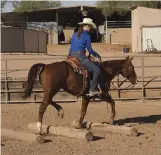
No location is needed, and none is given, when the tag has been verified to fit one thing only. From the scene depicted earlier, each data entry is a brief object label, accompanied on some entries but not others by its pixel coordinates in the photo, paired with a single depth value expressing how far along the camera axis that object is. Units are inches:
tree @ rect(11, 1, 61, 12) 2331.9
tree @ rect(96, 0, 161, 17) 1868.8
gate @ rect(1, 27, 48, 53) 1187.9
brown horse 303.3
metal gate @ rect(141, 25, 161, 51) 1364.4
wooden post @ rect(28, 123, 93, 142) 280.7
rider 314.4
